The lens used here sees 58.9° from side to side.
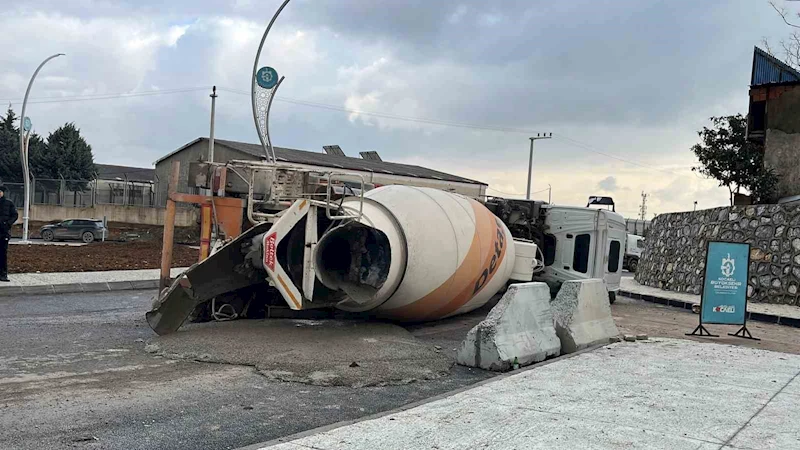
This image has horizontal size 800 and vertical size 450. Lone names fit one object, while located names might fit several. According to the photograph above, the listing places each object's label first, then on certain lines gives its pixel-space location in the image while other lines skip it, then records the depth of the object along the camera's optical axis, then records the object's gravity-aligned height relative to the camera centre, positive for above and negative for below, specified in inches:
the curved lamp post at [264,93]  803.4 +145.2
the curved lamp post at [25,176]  973.1 +34.9
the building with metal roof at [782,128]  887.7 +167.6
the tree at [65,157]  2001.7 +132.6
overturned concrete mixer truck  354.0 -14.8
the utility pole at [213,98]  1426.3 +237.4
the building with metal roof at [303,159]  1664.6 +165.0
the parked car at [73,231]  1315.2 -47.8
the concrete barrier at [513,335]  310.7 -43.6
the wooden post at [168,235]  386.6 -12.6
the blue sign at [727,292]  447.8 -22.9
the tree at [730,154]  1124.5 +166.1
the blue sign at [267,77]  802.8 +161.7
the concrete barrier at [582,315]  358.9 -37.7
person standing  534.6 -16.7
